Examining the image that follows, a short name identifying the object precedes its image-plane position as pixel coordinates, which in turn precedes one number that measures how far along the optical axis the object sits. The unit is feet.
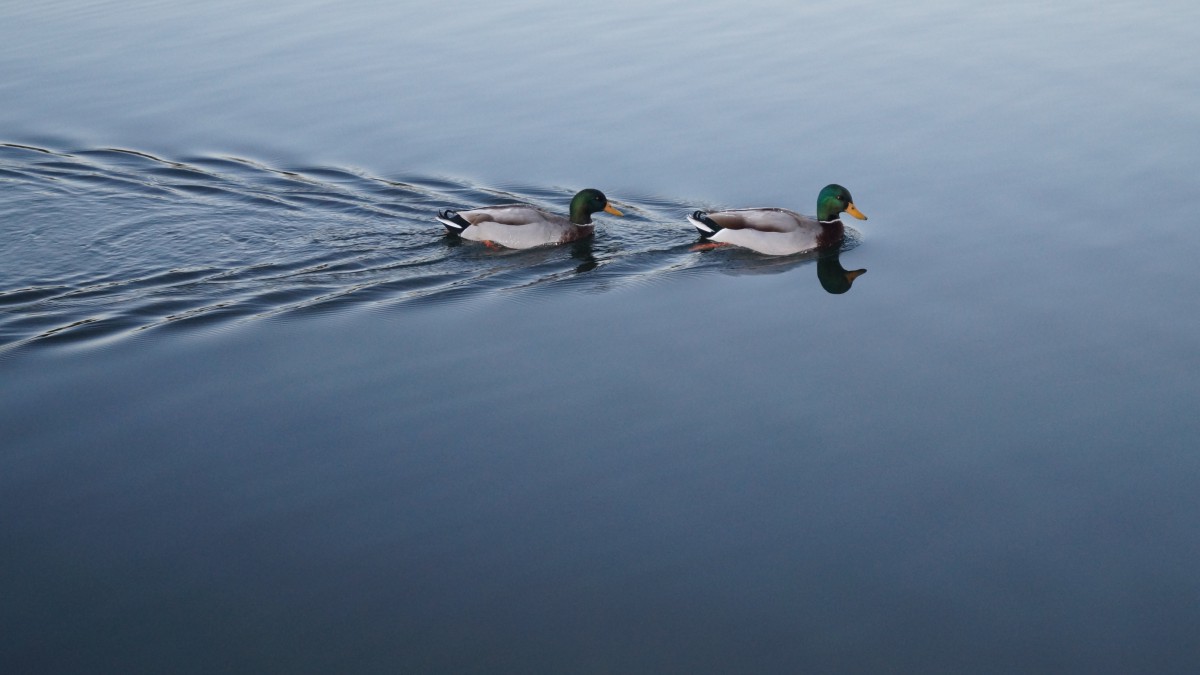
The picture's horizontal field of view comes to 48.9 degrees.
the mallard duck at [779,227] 41.19
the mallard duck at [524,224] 41.68
